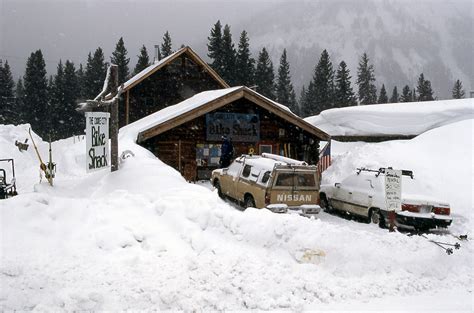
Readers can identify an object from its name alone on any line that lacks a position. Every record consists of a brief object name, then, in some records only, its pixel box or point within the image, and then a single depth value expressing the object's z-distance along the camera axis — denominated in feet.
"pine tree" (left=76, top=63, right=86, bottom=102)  217.97
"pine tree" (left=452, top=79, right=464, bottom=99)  271.69
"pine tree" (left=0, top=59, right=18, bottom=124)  182.36
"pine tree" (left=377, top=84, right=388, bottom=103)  262.26
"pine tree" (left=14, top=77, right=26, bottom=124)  205.36
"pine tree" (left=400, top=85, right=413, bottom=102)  257.34
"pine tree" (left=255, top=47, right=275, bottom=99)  199.21
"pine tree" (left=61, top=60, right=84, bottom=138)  201.36
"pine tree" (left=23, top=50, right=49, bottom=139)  200.03
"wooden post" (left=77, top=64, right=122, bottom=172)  33.06
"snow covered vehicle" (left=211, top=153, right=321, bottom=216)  38.75
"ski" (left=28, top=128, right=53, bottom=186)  31.66
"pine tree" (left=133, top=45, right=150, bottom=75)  208.23
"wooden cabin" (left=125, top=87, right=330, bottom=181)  59.88
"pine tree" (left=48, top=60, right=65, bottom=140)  199.41
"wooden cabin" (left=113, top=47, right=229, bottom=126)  92.43
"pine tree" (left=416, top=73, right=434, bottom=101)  249.96
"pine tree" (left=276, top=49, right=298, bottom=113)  247.70
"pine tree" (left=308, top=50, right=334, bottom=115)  215.10
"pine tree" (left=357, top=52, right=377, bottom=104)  281.74
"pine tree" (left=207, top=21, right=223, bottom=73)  187.52
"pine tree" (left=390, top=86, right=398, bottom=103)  295.89
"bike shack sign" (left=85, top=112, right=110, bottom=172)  28.81
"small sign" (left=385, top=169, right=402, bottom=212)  28.07
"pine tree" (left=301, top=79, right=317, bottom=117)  222.69
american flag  64.39
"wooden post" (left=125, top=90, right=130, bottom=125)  92.48
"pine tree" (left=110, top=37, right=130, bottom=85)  209.97
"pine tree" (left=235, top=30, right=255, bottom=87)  191.01
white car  38.14
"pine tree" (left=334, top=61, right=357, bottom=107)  208.23
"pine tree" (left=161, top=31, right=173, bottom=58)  231.91
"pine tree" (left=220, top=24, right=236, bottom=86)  187.62
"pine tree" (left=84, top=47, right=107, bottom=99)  204.23
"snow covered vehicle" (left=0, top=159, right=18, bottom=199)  39.55
